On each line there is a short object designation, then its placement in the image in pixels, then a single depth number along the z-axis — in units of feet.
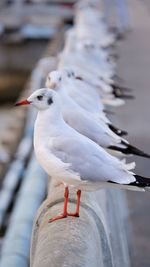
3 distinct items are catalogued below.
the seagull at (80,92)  34.40
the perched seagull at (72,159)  24.58
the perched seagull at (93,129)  30.91
